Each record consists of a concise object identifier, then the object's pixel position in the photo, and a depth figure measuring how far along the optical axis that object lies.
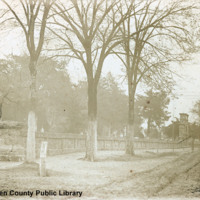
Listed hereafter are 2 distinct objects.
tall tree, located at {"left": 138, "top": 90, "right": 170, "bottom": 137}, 54.59
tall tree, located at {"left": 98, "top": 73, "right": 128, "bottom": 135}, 51.63
